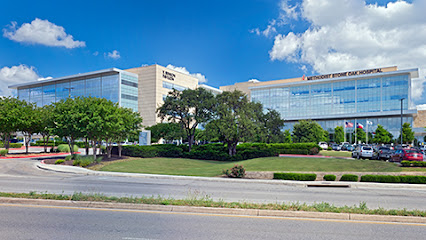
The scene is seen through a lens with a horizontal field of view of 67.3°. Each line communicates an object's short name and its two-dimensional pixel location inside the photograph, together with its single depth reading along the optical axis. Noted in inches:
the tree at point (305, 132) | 2600.9
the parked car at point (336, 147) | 2713.6
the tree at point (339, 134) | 4099.4
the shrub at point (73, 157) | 1242.6
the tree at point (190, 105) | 1700.3
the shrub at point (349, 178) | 829.8
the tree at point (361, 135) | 3941.9
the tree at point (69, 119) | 1261.1
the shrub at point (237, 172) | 869.8
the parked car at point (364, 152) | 1499.8
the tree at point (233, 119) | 1525.6
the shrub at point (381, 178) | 799.1
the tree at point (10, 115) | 1594.7
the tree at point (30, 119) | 1647.9
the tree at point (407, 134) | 3511.3
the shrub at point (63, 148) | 1919.8
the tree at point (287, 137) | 2792.8
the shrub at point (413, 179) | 783.7
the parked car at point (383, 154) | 1389.6
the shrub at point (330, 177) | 828.0
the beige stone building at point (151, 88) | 4138.8
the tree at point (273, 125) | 2305.6
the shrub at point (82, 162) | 1151.6
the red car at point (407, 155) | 1172.5
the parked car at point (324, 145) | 2768.2
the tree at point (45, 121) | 1375.5
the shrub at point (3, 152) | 1550.4
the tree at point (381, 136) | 3717.8
